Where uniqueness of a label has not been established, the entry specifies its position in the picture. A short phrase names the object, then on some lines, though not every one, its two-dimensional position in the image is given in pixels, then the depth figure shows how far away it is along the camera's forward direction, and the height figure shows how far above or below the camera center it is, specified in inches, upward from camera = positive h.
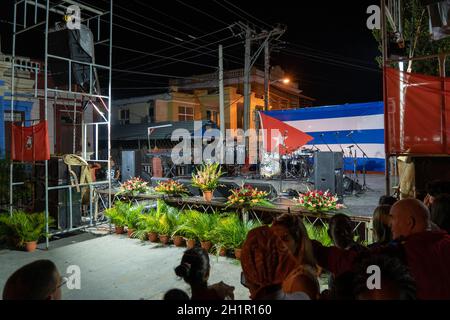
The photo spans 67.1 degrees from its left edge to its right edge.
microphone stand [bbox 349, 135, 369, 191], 515.8 +13.7
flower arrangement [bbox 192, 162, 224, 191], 323.0 -15.5
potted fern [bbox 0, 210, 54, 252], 261.0 -48.1
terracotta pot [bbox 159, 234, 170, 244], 271.7 -59.2
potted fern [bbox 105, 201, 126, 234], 307.6 -47.1
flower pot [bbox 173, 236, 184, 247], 264.2 -59.9
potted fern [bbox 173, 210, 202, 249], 258.7 -50.0
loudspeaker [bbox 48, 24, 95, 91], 294.4 +101.0
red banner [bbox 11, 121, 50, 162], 271.4 +19.3
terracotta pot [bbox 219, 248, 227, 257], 240.5 -62.8
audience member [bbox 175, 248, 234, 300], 87.9 -30.6
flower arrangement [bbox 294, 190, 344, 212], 254.7 -30.2
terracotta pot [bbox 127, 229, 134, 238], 297.4 -58.8
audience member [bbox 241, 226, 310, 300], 77.9 -24.6
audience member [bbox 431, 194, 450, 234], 115.1 -17.8
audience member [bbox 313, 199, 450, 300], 79.8 -22.3
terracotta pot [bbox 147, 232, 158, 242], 278.3 -58.9
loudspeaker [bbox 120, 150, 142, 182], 535.5 +0.0
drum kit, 611.2 -4.8
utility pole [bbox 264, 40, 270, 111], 754.3 +232.7
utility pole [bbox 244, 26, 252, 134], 724.7 +190.1
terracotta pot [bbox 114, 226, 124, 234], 310.3 -58.6
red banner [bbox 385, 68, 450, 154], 169.2 +24.1
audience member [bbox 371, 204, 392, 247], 117.8 -22.6
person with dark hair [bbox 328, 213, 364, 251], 110.7 -23.3
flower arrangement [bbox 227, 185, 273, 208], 282.7 -29.8
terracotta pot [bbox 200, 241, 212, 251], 250.4 -59.4
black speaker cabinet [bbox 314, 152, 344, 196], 375.6 -10.6
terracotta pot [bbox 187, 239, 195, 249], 257.1 -60.0
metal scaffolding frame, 263.3 +90.6
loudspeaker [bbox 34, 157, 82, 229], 306.7 -26.9
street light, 731.4 +147.6
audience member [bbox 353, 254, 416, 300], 66.1 -24.1
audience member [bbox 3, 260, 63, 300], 72.2 -25.4
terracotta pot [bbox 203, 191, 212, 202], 322.1 -29.8
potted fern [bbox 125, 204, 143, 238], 297.8 -48.1
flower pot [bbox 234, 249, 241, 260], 231.0 -61.5
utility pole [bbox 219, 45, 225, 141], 757.9 +162.0
